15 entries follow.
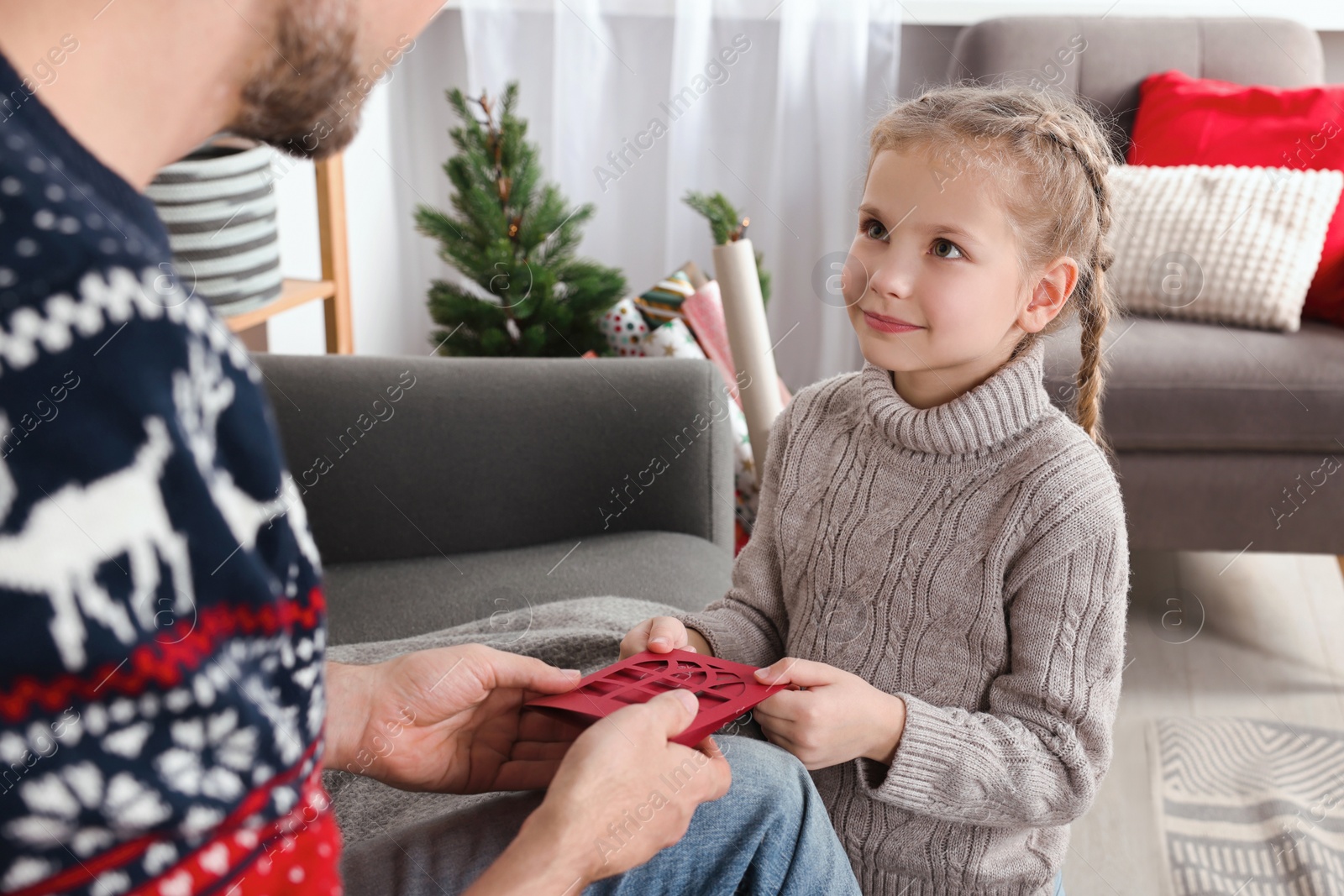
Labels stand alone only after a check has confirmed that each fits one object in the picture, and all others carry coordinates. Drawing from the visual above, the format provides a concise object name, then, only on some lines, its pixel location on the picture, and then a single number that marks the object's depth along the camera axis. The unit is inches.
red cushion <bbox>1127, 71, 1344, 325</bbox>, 77.1
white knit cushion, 74.3
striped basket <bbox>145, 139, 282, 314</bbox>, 57.4
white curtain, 102.9
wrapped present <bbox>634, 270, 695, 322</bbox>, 77.7
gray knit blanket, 34.3
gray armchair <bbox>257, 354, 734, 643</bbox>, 52.0
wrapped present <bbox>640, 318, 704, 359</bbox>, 72.9
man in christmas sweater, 17.2
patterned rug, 54.7
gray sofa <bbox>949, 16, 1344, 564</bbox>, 70.1
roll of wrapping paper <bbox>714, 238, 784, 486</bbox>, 54.8
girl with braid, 31.6
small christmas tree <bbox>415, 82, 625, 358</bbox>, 77.0
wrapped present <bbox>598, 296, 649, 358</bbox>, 76.9
